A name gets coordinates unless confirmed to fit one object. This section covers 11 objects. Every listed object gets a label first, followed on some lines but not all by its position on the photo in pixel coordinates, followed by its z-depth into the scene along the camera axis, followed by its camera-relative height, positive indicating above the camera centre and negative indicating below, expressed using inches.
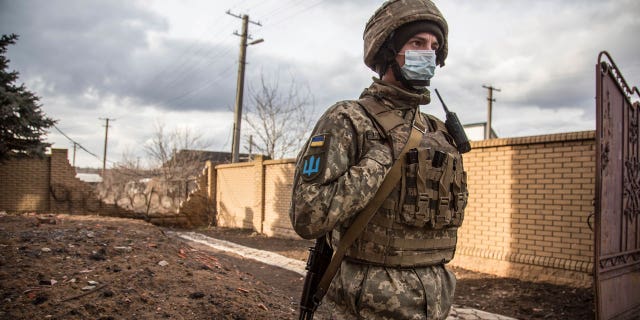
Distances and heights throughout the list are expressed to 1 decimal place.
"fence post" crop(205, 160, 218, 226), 626.8 -18.7
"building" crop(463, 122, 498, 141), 922.6 +133.7
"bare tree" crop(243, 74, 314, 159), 739.4 +77.2
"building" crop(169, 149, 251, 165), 839.9 +43.4
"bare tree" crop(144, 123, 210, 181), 797.2 +28.5
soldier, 60.4 -0.4
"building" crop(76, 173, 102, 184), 1505.5 -15.7
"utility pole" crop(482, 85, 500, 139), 983.1 +219.6
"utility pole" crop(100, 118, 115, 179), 1677.3 +151.2
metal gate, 162.2 -0.5
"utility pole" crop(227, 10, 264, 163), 626.2 +137.7
